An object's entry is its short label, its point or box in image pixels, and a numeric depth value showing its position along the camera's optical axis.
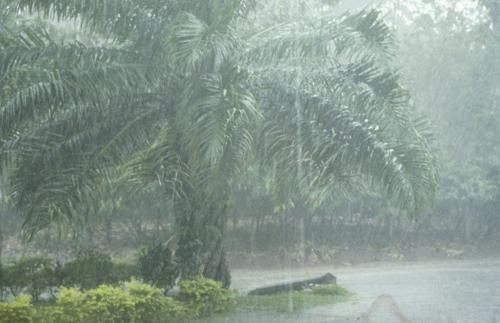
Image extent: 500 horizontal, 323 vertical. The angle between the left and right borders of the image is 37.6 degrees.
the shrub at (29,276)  10.90
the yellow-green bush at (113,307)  8.34
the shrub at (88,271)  11.29
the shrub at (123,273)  11.51
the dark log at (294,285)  12.46
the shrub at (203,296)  9.96
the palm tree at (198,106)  8.91
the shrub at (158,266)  10.91
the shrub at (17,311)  7.47
